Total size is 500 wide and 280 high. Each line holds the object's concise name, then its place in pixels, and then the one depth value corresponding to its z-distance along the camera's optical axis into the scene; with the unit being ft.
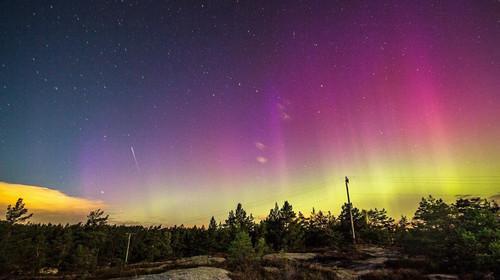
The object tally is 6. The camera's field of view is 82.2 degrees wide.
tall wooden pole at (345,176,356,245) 178.13
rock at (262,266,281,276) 64.90
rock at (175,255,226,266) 130.11
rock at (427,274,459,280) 63.01
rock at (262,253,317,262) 117.88
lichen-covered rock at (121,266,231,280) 64.28
